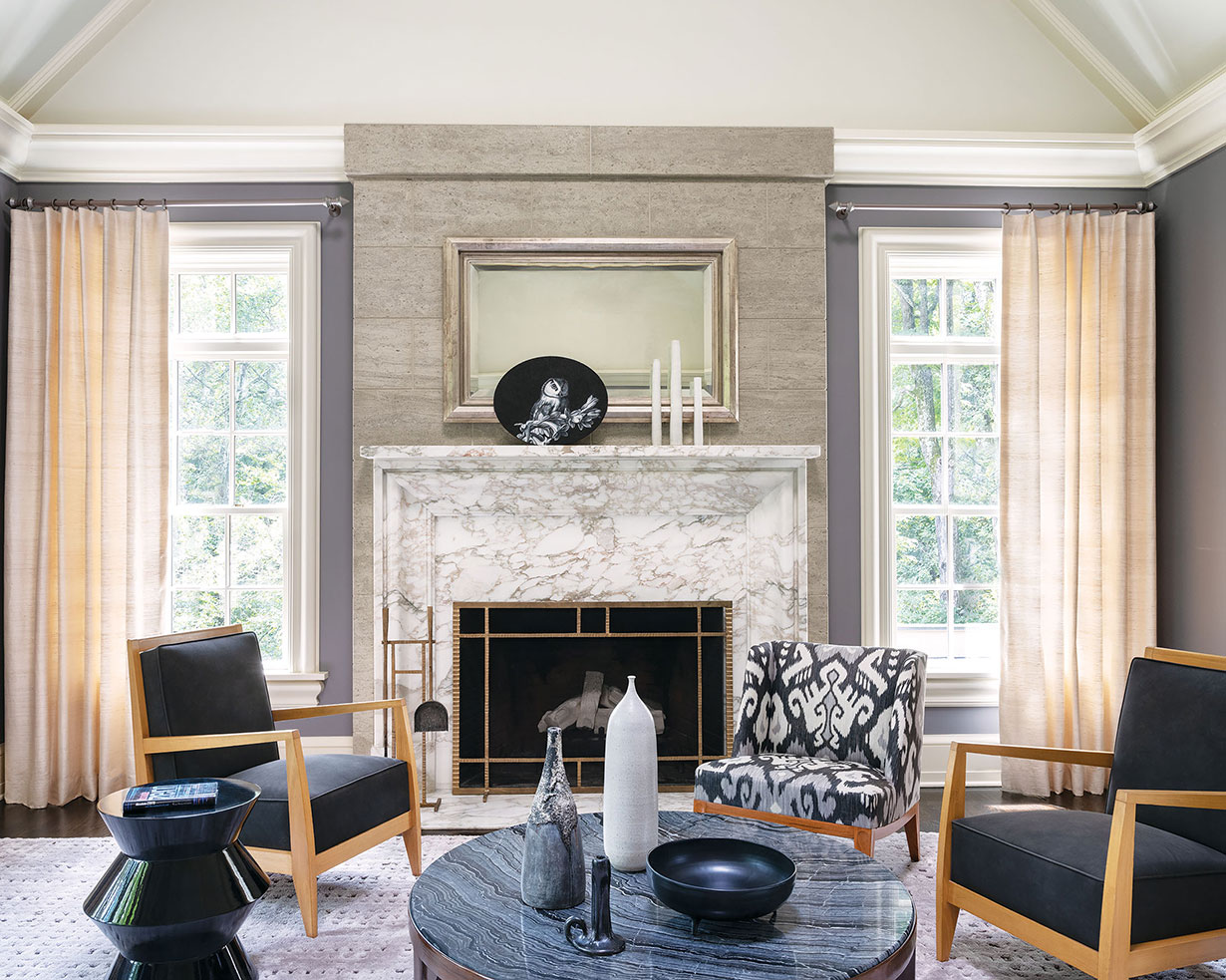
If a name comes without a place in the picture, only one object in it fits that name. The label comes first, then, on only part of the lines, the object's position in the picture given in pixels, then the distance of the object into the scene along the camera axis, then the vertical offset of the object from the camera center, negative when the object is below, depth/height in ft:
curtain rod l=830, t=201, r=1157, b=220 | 12.34 +4.20
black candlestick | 4.94 -2.42
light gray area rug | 7.25 -3.87
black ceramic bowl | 5.11 -2.36
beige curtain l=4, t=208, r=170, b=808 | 11.78 +0.23
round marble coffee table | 4.78 -2.54
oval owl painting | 11.85 +1.40
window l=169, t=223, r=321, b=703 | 12.85 +0.99
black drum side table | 4.48 -2.07
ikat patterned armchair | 8.36 -2.60
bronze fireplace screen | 11.94 -2.44
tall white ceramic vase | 5.87 -1.93
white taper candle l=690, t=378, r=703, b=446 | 11.49 +1.25
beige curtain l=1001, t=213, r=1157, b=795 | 12.03 +0.32
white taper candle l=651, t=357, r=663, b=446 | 11.43 +1.25
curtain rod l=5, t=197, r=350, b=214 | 12.09 +4.21
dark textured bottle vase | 5.46 -2.19
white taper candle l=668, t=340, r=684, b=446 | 11.42 +1.38
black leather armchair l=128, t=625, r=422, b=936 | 7.76 -2.50
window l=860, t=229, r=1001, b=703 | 13.10 +0.74
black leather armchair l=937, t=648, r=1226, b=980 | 6.11 -2.60
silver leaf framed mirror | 12.16 +2.72
